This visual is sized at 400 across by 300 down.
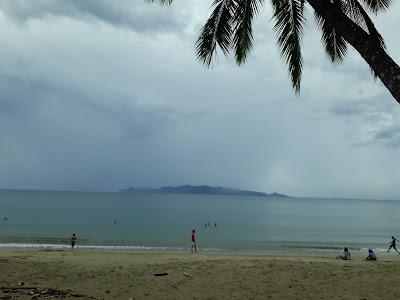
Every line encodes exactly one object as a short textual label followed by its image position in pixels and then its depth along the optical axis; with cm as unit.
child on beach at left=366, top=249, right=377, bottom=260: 2554
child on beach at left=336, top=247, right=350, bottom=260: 2660
